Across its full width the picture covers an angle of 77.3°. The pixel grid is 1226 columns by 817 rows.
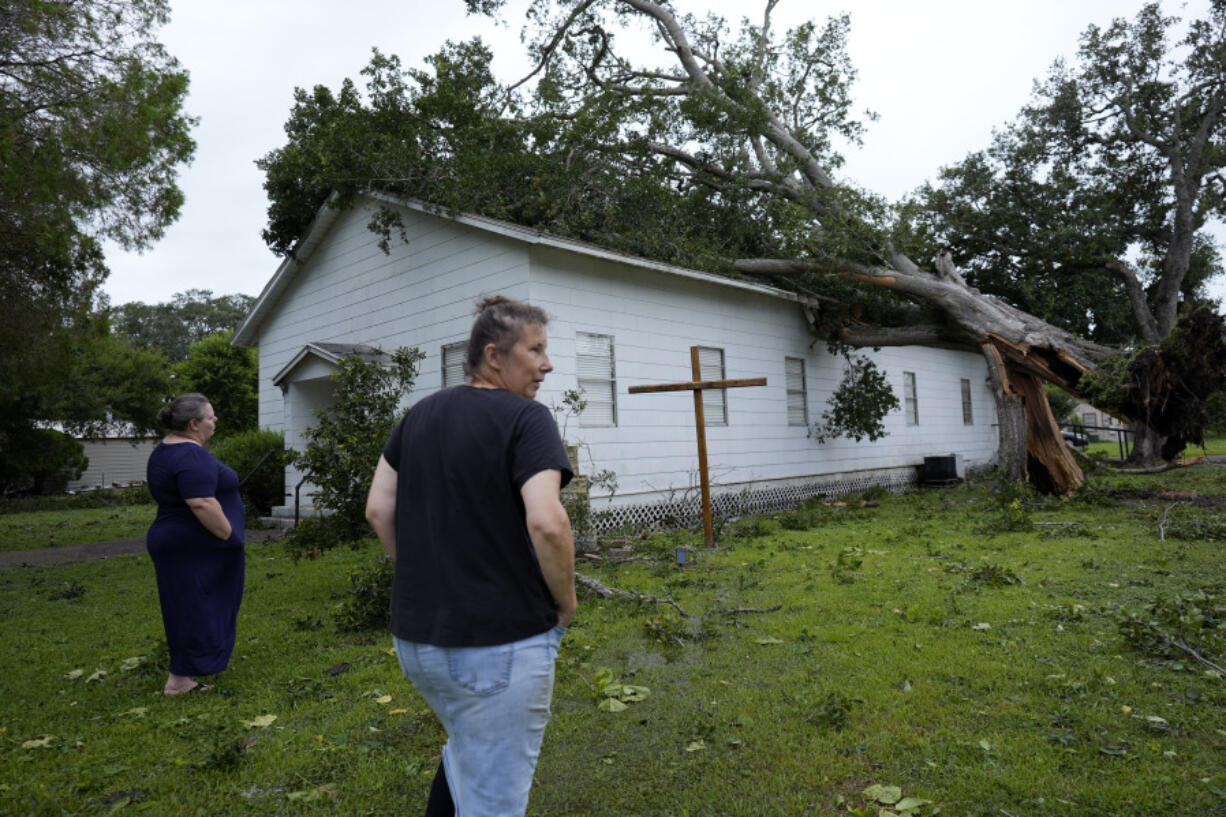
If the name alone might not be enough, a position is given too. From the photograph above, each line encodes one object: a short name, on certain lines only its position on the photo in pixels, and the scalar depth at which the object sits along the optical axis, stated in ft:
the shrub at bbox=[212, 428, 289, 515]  52.01
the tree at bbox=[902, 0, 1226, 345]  68.39
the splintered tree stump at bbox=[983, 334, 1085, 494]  44.42
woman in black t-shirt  7.00
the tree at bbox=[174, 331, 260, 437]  97.81
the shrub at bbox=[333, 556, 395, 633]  21.91
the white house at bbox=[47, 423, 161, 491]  114.42
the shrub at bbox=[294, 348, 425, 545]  25.52
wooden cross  33.94
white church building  38.55
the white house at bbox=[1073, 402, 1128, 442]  174.29
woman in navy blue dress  16.29
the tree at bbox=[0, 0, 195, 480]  31.86
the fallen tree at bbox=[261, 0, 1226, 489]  44.19
